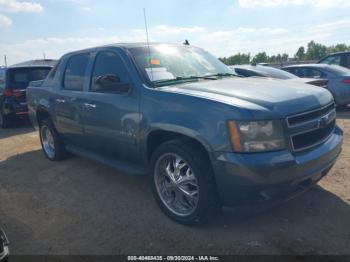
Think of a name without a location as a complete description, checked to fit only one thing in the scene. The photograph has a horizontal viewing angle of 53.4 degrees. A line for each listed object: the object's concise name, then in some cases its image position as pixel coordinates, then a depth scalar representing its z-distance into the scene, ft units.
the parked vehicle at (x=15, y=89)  31.37
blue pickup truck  9.68
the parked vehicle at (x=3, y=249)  8.78
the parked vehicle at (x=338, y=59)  40.19
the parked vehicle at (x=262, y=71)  27.22
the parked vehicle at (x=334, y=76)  31.42
